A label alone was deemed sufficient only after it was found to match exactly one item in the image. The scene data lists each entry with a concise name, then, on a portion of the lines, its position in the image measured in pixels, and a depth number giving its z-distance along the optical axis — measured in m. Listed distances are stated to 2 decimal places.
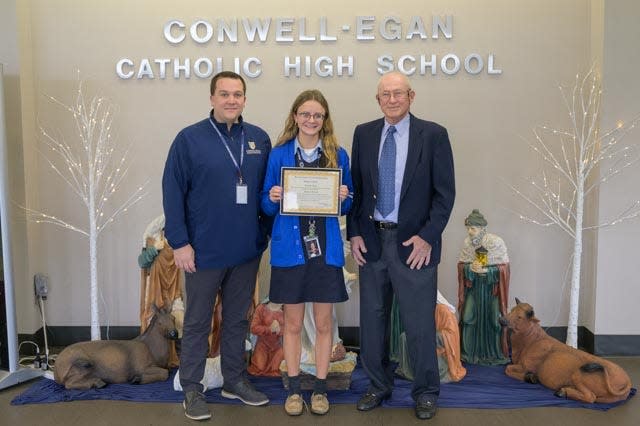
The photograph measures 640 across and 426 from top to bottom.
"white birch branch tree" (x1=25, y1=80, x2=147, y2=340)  4.54
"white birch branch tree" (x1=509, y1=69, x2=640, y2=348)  4.16
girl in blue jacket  3.25
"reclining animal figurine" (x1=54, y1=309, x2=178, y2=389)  3.75
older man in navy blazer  3.21
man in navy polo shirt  3.23
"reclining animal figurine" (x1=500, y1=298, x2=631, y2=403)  3.51
